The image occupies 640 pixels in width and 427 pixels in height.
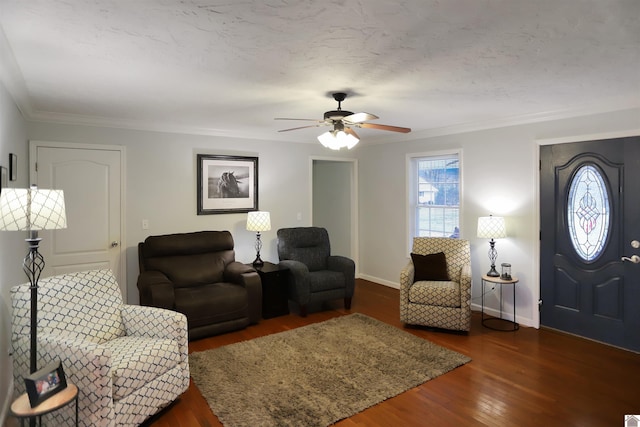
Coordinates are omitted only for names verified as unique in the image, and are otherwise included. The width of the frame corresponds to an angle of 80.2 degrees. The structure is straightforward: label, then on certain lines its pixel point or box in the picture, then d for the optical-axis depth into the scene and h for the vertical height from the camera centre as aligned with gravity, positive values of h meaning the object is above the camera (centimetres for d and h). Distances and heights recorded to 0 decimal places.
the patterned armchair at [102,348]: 210 -84
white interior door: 393 +9
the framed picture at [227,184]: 486 +37
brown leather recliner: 368 -74
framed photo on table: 183 -85
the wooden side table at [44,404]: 180 -94
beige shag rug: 255 -130
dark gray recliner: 444 -70
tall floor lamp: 184 -1
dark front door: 344 -28
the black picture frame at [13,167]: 271 +34
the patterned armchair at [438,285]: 384 -79
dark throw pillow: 424 -63
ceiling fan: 307 +69
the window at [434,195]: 499 +22
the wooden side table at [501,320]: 397 -125
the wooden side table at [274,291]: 441 -94
